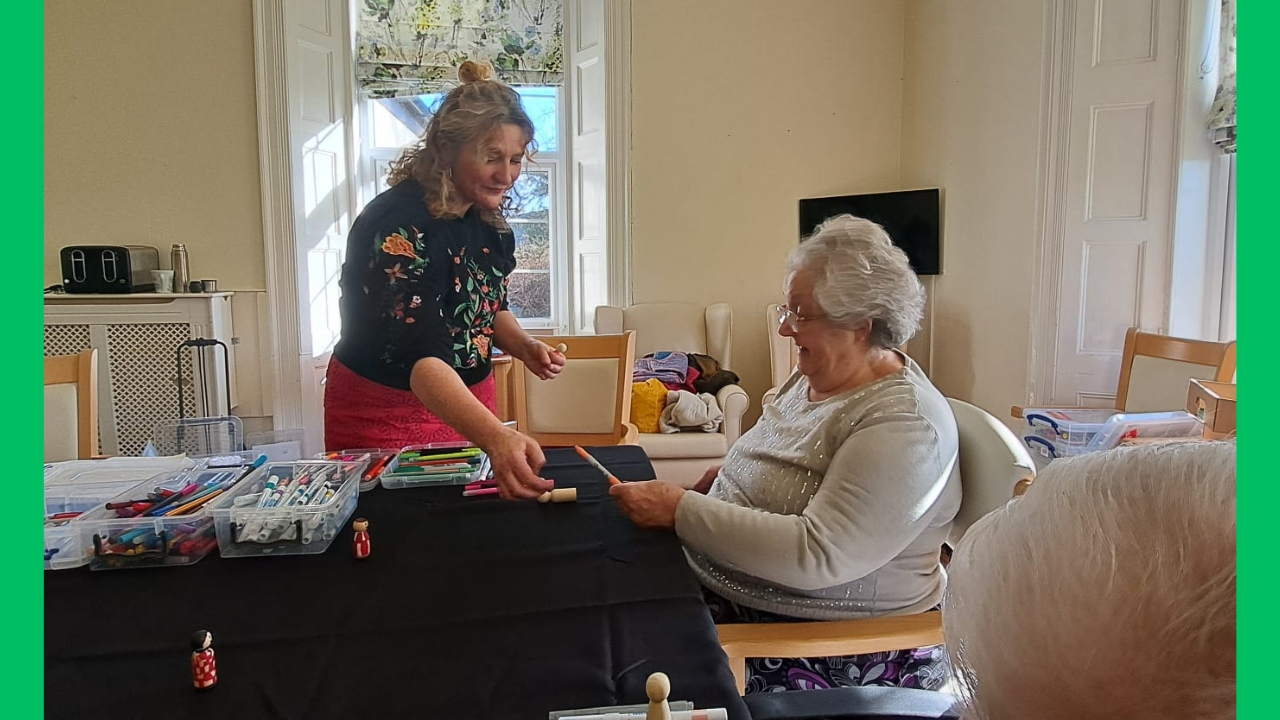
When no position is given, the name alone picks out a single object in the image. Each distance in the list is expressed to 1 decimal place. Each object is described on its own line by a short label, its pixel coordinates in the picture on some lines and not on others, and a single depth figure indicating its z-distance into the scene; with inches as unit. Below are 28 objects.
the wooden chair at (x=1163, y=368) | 93.5
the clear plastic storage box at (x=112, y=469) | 51.9
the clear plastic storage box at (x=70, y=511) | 40.5
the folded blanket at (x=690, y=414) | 132.8
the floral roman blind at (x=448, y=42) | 164.6
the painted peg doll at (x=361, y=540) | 41.4
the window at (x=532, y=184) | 171.5
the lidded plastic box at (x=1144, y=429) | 82.5
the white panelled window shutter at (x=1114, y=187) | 108.7
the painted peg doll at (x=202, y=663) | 28.1
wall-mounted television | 154.6
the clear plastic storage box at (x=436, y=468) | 54.2
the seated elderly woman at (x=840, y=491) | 44.4
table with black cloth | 27.8
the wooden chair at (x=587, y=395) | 93.5
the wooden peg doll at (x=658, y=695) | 22.7
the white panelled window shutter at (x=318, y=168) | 154.3
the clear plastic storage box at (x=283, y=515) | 41.6
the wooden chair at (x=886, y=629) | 43.1
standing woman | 50.1
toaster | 136.7
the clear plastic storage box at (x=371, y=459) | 54.4
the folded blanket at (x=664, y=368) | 143.1
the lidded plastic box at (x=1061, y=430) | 97.7
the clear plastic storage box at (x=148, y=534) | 40.2
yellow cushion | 133.6
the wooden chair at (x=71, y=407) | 72.5
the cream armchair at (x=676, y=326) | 160.9
